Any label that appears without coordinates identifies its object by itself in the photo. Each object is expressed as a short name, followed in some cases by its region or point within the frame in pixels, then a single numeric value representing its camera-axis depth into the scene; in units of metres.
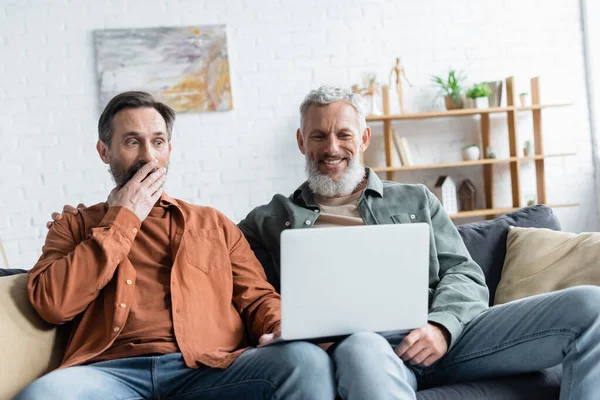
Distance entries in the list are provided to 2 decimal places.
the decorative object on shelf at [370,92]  5.11
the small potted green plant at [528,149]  5.29
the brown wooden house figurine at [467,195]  5.28
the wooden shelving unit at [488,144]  5.13
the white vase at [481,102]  5.18
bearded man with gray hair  1.81
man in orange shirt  1.87
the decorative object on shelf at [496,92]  5.21
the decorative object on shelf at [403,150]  5.16
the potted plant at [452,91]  5.19
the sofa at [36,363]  1.96
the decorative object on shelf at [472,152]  5.23
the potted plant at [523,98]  5.25
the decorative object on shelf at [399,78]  5.17
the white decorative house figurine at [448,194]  5.19
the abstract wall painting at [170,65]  5.08
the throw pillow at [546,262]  2.45
